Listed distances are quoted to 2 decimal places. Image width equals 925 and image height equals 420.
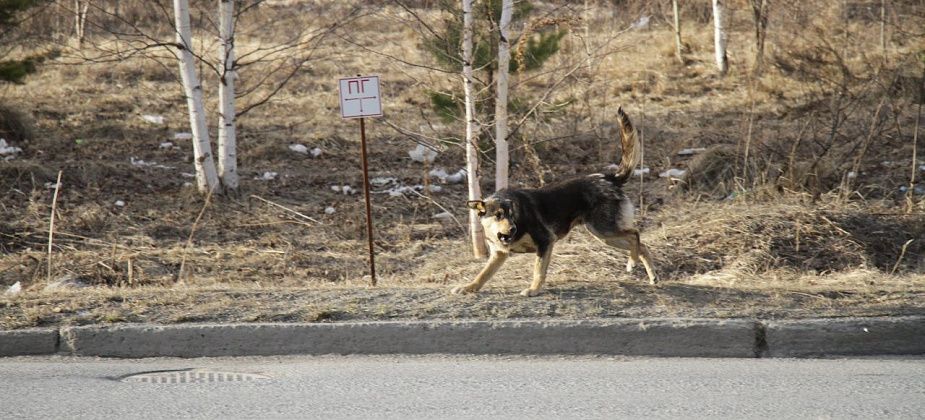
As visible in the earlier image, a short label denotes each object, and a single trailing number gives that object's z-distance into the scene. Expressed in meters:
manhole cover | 11.99
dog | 14.41
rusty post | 16.99
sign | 16.73
